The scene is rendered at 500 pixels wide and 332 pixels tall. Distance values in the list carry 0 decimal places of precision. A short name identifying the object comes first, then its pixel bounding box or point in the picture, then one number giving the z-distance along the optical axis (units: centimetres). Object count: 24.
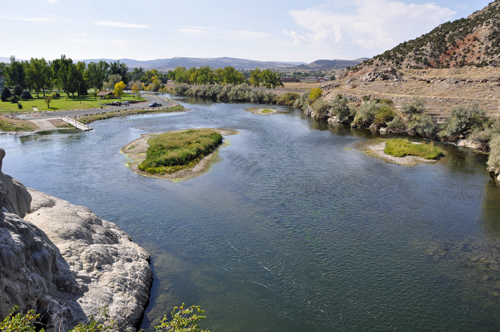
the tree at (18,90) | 11888
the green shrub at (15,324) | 1101
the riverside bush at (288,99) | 13575
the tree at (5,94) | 11211
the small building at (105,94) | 13675
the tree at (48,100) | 10125
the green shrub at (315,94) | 11575
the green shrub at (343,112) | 9112
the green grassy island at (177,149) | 4838
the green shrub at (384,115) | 7931
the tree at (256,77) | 18400
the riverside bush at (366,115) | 8310
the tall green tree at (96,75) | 14912
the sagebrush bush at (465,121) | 6250
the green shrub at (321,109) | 9938
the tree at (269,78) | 18080
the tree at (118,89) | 13048
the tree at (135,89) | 14527
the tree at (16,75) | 13000
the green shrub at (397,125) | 7581
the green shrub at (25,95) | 11771
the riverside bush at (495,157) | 4581
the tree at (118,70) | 17212
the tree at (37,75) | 12419
